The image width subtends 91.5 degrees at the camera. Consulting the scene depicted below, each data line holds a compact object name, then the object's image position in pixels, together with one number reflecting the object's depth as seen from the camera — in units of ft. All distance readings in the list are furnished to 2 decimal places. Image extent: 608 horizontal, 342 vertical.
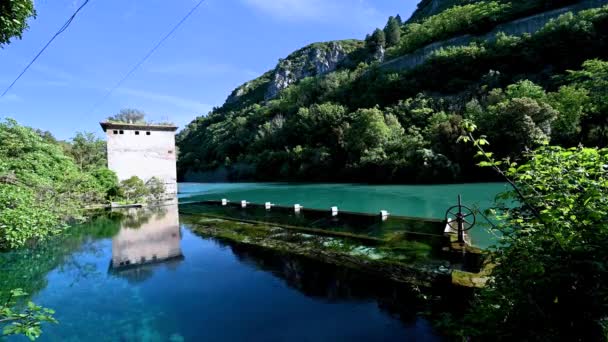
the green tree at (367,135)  106.63
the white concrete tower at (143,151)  56.70
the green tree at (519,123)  72.08
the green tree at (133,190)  53.72
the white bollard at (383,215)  32.25
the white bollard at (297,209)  40.52
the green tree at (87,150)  90.43
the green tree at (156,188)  58.49
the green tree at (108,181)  49.98
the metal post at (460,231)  20.42
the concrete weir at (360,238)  17.42
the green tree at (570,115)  72.33
